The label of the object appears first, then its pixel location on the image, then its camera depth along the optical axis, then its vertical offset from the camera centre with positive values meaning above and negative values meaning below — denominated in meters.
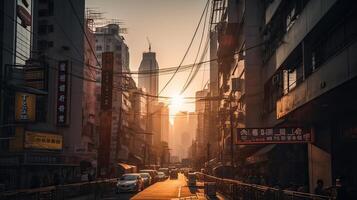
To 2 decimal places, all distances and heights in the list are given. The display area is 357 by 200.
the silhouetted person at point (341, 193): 12.60 -1.03
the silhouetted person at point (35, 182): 34.95 -2.39
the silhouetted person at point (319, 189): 19.68 -1.46
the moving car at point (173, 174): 102.19 -4.86
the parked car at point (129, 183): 42.28 -2.86
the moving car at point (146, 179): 56.19 -3.35
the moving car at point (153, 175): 73.39 -3.94
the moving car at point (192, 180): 58.53 -3.46
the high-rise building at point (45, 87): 51.72 +7.66
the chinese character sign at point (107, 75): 49.84 +7.32
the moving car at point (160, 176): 87.31 -4.59
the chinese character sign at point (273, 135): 29.41 +0.93
